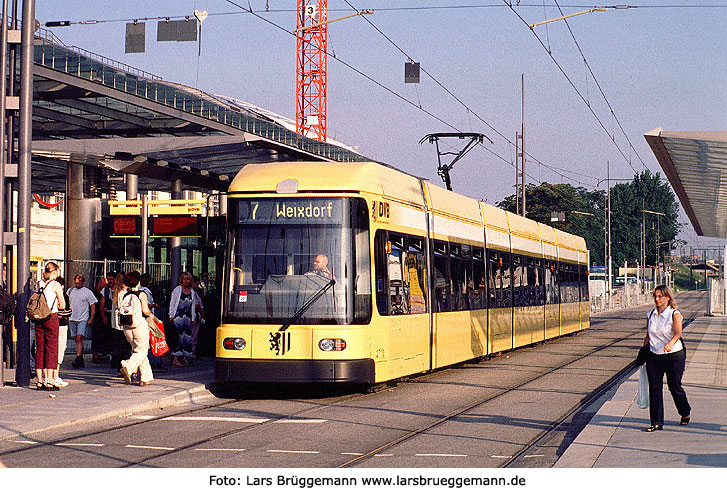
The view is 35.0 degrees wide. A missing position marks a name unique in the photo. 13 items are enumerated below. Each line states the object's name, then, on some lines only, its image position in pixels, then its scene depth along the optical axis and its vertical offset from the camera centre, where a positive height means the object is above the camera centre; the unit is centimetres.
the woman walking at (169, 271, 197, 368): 1909 +9
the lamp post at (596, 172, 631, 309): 7657 +305
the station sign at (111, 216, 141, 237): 2080 +158
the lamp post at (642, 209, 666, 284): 11938 +734
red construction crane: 8150 +1730
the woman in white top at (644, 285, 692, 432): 1166 -41
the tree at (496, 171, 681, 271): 12362 +1015
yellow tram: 1504 +47
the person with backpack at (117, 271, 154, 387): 1598 -17
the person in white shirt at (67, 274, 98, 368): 1898 +8
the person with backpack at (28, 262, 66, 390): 1534 -25
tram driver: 1512 +59
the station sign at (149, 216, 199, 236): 2011 +152
